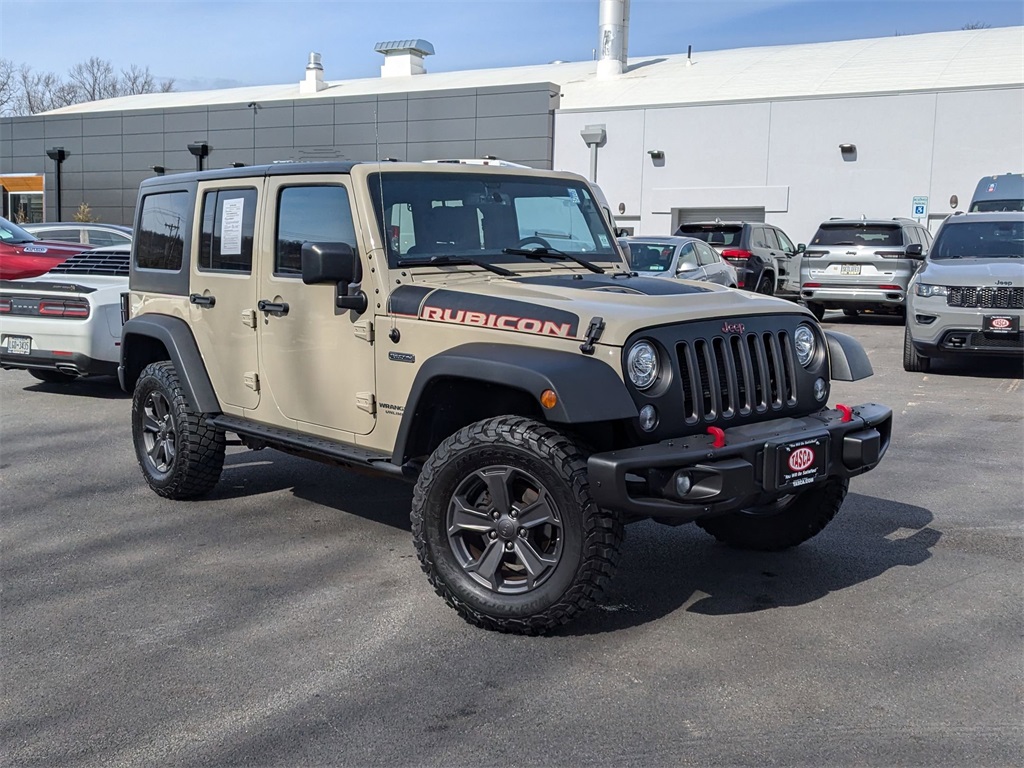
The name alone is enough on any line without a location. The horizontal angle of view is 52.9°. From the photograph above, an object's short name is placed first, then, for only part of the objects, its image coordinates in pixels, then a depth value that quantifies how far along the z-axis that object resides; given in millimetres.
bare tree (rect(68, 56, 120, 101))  76312
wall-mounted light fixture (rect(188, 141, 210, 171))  24297
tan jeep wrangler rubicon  3975
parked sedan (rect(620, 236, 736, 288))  13805
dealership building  25219
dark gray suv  18141
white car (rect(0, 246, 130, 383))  9422
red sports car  12789
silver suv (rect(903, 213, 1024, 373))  10648
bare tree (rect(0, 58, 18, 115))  64950
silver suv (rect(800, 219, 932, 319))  16047
